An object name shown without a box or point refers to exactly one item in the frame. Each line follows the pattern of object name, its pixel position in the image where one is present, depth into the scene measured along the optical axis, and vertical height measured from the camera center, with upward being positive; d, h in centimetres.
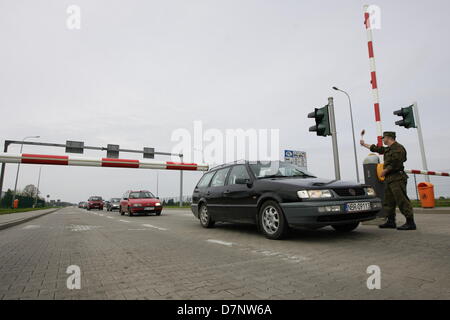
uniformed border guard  540 +46
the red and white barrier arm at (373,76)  797 +406
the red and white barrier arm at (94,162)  1706 +315
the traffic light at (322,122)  795 +239
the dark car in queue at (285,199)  440 +11
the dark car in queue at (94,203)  3522 +62
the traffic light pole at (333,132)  765 +204
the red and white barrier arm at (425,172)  1131 +129
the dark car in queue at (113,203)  2726 +42
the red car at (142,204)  1494 +17
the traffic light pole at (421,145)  1139 +259
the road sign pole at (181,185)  3388 +260
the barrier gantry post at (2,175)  1858 +228
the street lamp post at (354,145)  1970 +441
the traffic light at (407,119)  991 +304
